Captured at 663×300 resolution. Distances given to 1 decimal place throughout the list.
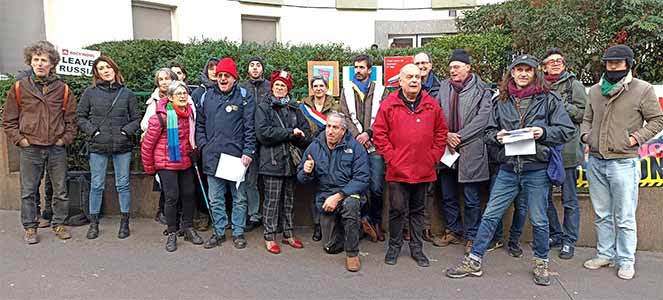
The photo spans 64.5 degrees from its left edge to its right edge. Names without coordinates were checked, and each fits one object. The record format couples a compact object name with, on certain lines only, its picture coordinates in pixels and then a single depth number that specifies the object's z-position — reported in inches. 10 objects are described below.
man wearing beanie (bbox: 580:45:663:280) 178.2
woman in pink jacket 207.3
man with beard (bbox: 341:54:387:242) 217.2
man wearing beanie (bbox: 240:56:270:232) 217.3
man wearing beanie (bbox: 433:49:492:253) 202.4
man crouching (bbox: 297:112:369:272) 194.1
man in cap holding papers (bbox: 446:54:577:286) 175.3
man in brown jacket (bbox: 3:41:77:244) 211.9
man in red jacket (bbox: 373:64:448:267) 188.5
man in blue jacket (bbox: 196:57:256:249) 207.3
